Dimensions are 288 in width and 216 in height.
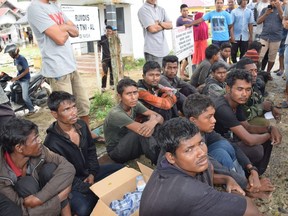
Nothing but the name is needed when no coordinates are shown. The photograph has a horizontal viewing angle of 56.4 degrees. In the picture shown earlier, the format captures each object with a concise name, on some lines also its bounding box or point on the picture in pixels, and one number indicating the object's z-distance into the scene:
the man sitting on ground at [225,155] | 2.42
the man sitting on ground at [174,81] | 4.13
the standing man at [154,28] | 4.58
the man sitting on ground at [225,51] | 5.79
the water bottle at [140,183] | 2.49
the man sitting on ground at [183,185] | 1.42
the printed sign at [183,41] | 5.54
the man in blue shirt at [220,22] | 6.59
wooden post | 4.42
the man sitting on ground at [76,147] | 2.48
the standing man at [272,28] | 6.44
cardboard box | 2.20
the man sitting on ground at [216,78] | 3.98
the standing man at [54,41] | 3.00
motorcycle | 5.92
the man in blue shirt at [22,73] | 5.83
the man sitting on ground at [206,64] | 4.95
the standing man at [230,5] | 8.04
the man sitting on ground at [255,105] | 3.51
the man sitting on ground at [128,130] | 3.01
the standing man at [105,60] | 7.46
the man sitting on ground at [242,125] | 2.79
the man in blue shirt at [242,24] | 7.21
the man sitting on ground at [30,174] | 1.98
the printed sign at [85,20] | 5.48
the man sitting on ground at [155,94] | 3.58
